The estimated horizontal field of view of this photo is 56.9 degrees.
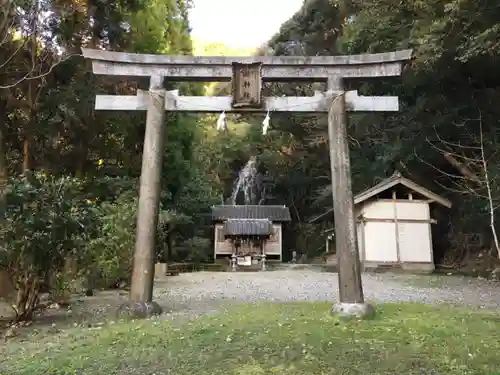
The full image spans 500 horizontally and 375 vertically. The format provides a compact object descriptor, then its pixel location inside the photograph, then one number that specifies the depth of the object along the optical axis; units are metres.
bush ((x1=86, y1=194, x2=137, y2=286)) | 10.39
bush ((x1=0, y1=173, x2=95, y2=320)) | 6.18
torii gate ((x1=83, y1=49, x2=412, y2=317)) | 7.00
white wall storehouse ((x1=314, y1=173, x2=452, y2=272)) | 17.78
